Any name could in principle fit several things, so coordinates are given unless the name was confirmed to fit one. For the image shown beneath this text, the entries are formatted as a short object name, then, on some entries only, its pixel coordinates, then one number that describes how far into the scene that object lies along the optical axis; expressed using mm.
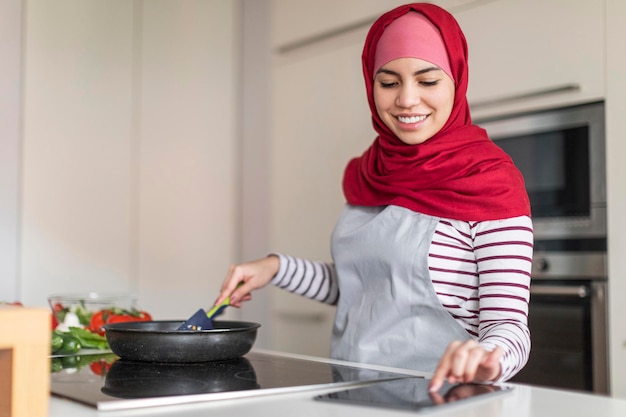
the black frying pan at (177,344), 979
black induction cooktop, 770
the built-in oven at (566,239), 1810
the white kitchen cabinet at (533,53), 1821
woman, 1116
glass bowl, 1474
